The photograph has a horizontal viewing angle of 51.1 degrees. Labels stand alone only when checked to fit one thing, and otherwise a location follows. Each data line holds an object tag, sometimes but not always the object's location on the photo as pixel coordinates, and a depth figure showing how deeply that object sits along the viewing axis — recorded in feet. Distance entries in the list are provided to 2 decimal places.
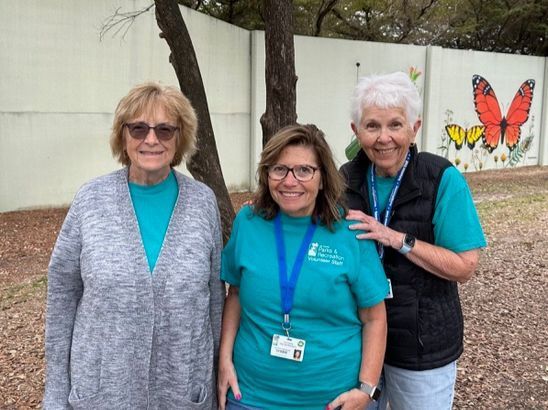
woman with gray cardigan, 6.44
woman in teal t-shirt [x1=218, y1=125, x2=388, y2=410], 6.48
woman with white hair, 6.72
